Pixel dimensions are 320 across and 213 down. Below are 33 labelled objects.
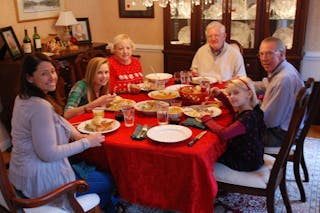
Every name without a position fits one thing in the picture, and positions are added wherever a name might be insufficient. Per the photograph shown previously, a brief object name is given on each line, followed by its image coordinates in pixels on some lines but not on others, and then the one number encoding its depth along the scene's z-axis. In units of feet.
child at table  6.36
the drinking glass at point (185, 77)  9.69
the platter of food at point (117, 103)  7.75
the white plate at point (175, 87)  9.13
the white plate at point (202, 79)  9.63
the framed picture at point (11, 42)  11.23
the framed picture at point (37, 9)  12.30
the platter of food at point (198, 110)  7.26
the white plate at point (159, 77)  10.04
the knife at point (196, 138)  6.02
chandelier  8.75
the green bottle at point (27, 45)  11.78
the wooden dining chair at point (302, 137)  7.41
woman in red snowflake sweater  9.90
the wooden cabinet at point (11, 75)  10.91
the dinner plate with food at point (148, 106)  7.41
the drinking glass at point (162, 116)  6.84
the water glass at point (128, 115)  6.83
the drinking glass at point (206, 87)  8.19
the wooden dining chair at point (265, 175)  6.14
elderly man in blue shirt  7.70
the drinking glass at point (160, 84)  9.20
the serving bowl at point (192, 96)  7.94
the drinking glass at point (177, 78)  9.97
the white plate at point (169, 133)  6.15
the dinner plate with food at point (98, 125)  6.61
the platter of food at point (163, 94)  8.37
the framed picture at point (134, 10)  15.60
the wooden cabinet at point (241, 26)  12.26
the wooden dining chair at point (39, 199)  5.03
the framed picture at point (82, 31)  14.49
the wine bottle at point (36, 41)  12.28
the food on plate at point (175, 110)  7.22
